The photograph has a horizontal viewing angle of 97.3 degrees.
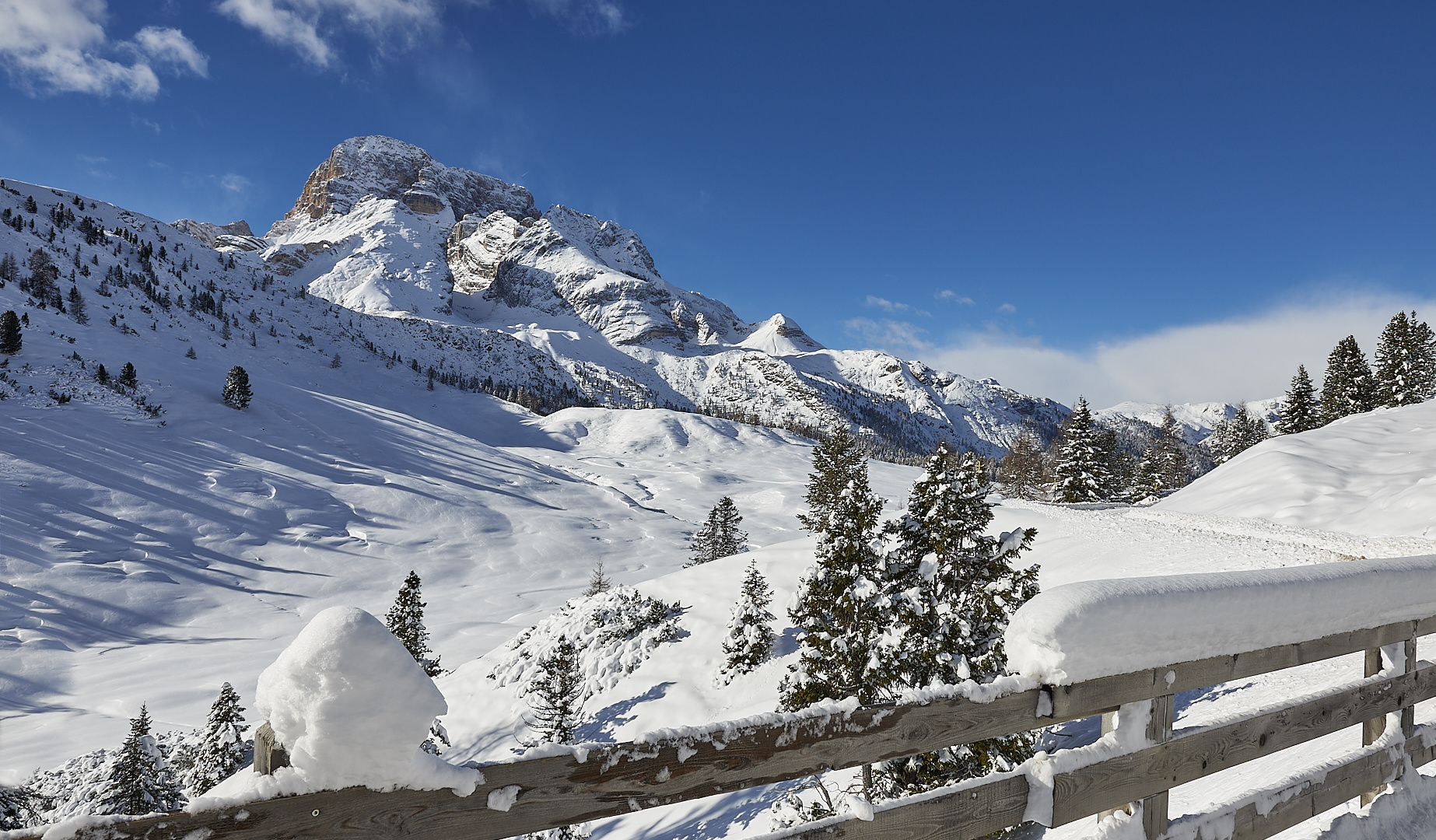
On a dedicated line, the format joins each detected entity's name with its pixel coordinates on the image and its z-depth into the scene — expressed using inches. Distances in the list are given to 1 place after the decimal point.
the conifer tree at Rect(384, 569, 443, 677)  965.8
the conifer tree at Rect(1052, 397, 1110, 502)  1696.6
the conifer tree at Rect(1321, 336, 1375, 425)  2011.6
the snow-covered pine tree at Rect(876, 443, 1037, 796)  382.3
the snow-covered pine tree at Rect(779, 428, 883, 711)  446.3
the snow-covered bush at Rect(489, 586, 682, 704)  941.8
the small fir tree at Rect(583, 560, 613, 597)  1671.8
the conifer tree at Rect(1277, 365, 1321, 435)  2105.1
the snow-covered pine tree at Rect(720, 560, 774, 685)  791.7
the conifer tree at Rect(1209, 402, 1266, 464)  2405.3
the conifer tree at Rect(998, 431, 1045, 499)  2655.0
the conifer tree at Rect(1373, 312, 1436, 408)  1977.1
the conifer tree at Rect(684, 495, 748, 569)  2069.4
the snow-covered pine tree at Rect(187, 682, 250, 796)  727.7
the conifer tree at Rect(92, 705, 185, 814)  601.6
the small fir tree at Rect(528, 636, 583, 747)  657.0
